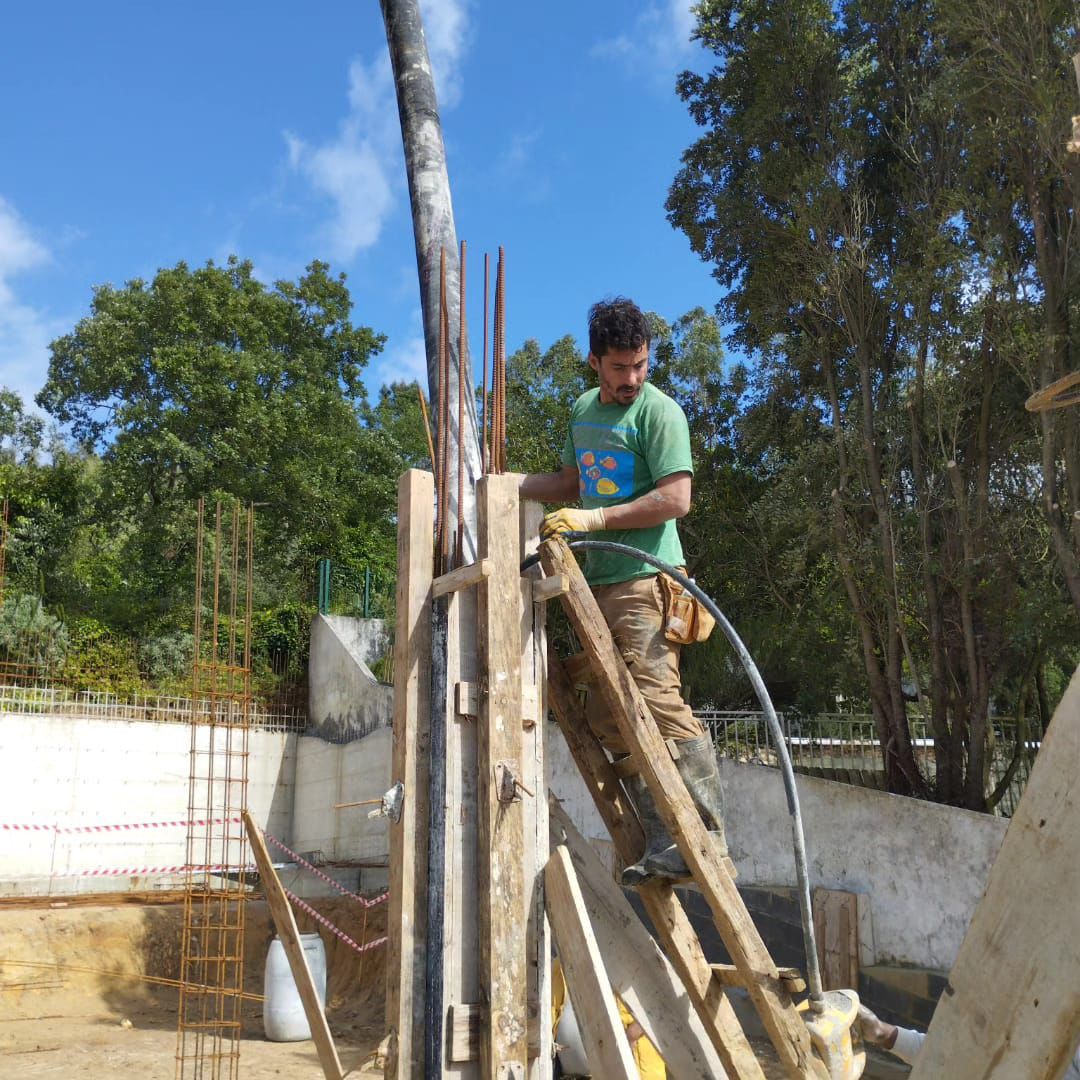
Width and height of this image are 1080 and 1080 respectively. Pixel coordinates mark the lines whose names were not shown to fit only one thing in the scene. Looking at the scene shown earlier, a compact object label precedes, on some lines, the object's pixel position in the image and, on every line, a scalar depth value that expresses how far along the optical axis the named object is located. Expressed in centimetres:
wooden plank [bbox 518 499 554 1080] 281
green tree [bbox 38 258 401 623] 2481
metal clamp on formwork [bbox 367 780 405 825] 293
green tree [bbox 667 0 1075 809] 1155
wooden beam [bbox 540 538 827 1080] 259
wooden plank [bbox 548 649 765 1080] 273
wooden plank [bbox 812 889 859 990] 884
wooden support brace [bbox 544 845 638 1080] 257
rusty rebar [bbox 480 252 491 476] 338
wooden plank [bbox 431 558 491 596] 294
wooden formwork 279
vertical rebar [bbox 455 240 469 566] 331
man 297
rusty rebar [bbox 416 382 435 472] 354
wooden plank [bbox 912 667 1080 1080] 106
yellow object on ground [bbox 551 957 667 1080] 522
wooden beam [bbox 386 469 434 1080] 284
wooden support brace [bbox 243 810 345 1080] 405
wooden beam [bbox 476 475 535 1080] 275
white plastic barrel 1161
